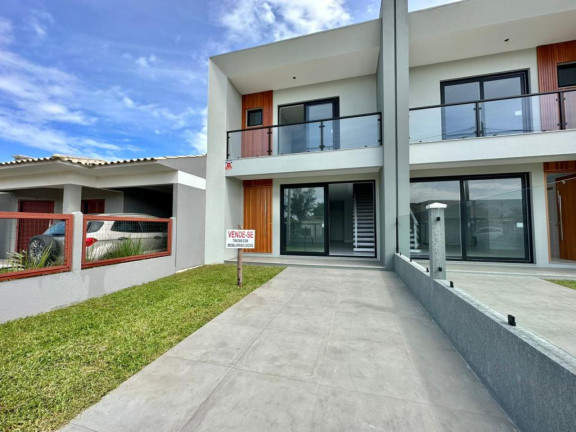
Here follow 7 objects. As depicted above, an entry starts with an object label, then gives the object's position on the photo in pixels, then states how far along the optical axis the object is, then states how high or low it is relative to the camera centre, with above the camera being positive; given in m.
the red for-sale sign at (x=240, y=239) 5.31 -0.24
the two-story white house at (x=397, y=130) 6.17 +3.01
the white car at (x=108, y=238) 4.17 -0.20
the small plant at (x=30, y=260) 3.74 -0.53
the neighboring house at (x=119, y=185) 6.89 +1.51
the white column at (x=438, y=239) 3.26 -0.15
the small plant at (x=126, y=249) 5.16 -0.48
